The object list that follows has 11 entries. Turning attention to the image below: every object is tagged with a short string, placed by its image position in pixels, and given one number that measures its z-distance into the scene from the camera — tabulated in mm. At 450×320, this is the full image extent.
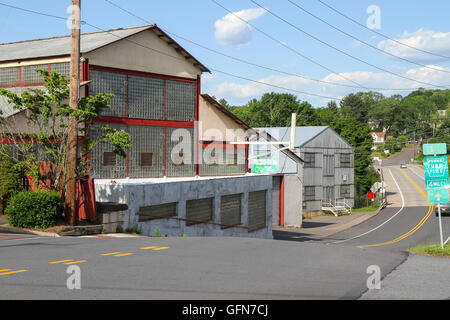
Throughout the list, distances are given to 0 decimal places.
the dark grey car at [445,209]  55522
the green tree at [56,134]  19469
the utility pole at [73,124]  19062
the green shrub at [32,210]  18562
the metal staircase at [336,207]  63991
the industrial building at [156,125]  25016
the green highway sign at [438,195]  16000
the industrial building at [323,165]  61562
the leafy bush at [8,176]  20578
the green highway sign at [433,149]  15691
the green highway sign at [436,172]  15805
